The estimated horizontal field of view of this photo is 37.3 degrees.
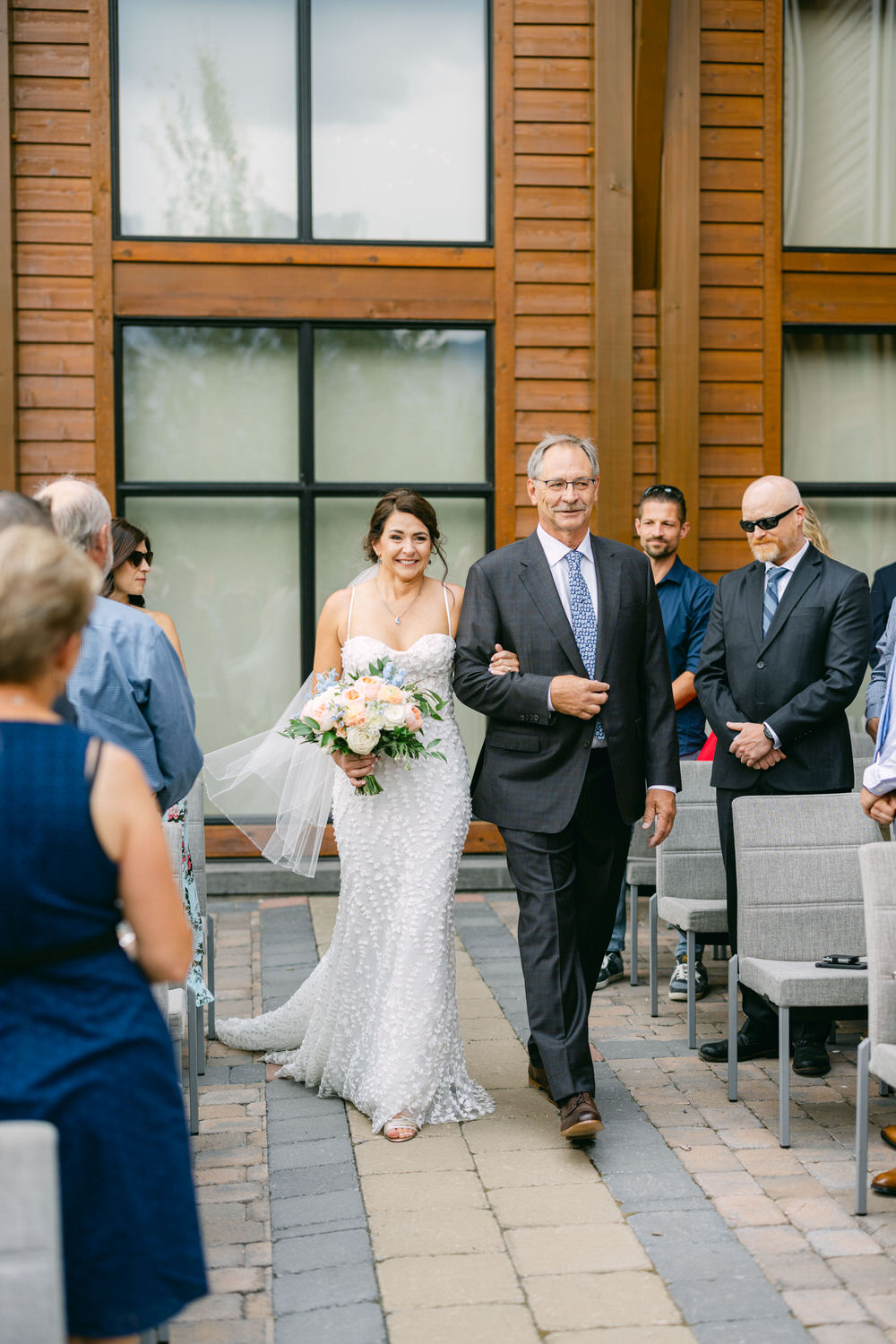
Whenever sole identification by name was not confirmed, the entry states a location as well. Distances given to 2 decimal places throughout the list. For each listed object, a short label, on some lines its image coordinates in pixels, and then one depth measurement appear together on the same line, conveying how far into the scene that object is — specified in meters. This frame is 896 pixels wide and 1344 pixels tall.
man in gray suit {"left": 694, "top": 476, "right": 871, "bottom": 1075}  4.92
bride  4.46
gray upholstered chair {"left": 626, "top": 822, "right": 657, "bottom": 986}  6.14
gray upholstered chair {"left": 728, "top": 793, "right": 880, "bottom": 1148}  4.59
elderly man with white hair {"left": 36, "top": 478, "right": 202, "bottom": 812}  3.27
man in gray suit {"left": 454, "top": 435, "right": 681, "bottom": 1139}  4.31
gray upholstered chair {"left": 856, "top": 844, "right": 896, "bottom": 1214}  3.68
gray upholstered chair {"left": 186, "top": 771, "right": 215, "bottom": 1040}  5.06
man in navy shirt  6.23
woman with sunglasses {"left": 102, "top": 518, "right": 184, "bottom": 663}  5.20
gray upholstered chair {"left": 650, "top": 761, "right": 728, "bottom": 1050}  5.59
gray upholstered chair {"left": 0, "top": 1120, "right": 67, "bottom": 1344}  1.83
